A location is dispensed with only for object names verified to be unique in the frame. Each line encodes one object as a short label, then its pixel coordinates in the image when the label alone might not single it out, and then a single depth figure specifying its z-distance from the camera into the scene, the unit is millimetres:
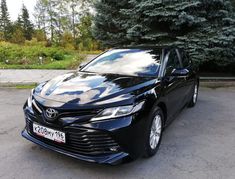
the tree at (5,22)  42344
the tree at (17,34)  38575
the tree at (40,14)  35688
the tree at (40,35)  35503
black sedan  2617
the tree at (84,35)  29500
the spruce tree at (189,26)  7492
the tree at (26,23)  42156
